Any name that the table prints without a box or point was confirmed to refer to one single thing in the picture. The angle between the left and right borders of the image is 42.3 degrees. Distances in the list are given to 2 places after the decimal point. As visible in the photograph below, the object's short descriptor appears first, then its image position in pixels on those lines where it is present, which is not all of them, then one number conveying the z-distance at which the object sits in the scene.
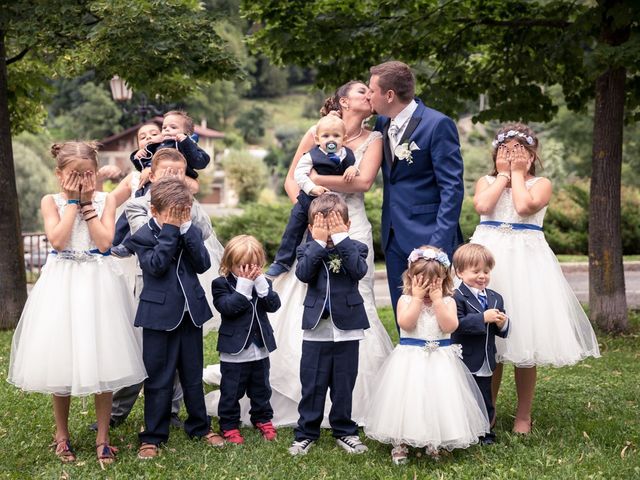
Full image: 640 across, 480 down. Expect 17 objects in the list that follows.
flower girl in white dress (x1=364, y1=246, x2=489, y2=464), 4.73
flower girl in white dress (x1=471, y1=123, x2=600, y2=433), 5.27
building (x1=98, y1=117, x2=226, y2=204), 62.66
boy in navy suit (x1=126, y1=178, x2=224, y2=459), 4.91
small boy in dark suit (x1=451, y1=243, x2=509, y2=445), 5.00
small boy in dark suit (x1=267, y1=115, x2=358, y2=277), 5.45
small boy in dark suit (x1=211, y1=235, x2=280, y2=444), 5.21
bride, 5.69
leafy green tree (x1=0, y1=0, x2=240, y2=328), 9.07
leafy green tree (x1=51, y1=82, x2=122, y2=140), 66.31
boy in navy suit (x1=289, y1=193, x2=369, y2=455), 5.03
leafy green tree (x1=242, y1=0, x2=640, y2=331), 9.20
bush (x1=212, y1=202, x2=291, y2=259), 18.96
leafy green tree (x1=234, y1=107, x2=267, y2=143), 90.69
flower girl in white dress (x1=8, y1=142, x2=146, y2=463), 4.79
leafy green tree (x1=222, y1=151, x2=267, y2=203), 49.72
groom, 5.32
